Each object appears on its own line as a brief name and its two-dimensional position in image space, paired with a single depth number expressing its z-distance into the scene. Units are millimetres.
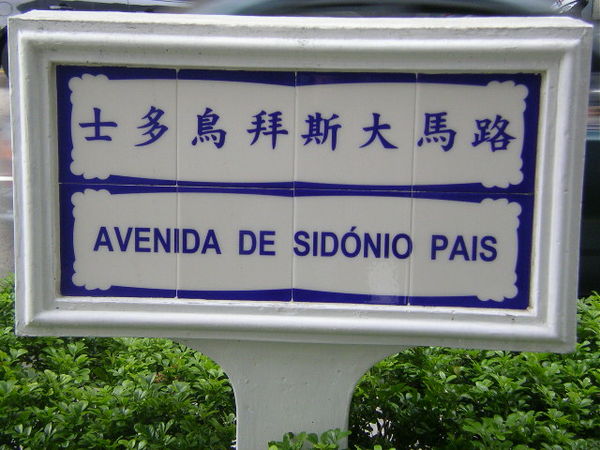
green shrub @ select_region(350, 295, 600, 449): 2279
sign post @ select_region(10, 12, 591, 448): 2043
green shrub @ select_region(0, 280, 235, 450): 2316
